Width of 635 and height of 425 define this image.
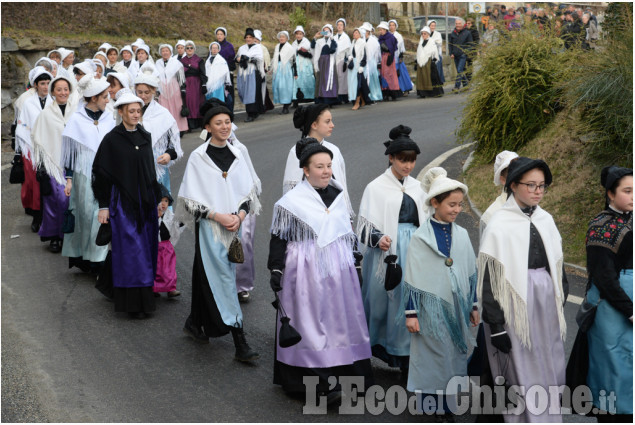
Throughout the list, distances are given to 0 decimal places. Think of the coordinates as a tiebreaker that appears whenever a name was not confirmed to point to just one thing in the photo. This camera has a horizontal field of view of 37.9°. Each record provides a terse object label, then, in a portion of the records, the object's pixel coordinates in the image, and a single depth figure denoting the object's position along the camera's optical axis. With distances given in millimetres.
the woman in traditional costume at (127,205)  8766
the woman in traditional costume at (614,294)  5703
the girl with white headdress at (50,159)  11305
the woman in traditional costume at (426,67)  24172
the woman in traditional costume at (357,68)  22422
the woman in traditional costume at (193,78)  20516
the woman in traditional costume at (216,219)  7715
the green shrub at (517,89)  13453
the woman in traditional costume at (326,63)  22500
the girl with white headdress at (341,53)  22422
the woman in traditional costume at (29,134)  12109
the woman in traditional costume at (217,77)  20156
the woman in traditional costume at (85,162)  10000
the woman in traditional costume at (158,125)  9680
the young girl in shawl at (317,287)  6621
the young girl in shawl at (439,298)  6258
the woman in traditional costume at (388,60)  23469
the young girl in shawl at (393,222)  7121
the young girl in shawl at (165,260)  9172
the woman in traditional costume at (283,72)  22625
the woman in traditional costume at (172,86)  19859
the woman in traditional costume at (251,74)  21406
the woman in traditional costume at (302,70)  22798
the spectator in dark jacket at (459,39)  25062
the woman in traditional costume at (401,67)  24178
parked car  37375
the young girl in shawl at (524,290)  5758
